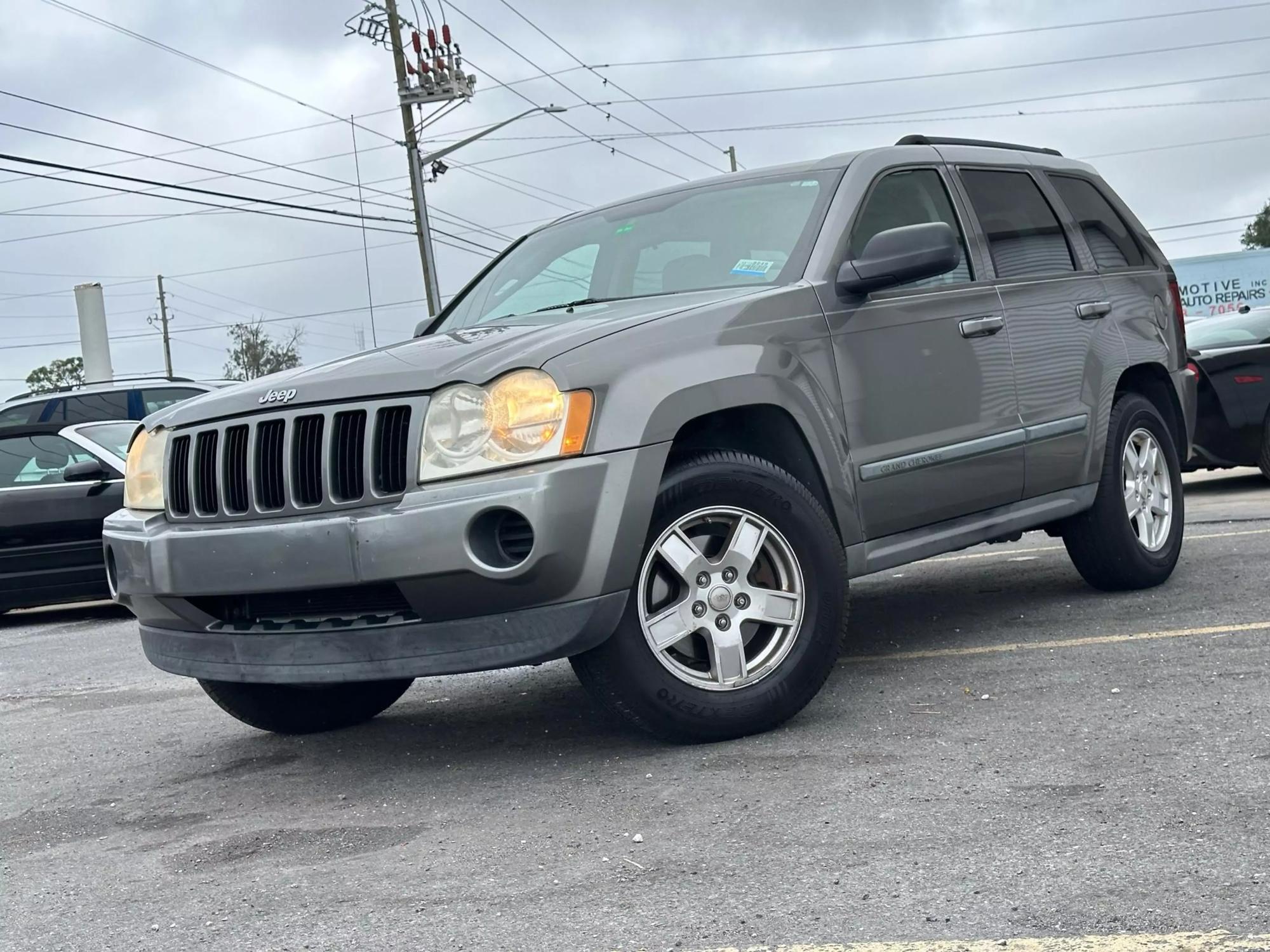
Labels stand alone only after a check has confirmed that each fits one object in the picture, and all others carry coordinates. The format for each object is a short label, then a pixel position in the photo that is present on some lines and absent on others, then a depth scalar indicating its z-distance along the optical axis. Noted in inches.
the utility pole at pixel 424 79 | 1231.5
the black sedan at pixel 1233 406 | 426.9
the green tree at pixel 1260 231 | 3740.2
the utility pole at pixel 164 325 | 3179.1
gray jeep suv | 162.4
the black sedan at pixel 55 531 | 414.6
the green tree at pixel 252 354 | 3186.5
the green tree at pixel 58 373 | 3193.9
